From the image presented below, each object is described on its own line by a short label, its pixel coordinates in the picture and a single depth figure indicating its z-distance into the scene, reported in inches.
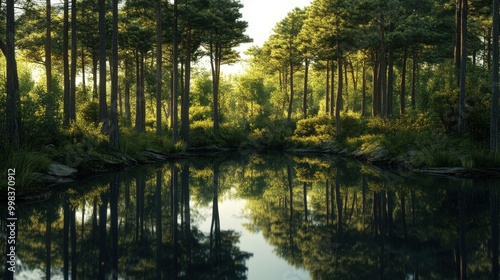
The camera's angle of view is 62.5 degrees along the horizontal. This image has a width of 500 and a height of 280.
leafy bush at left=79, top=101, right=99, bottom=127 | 1027.9
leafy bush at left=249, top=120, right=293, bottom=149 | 1624.0
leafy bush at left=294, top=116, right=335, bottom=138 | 1481.4
